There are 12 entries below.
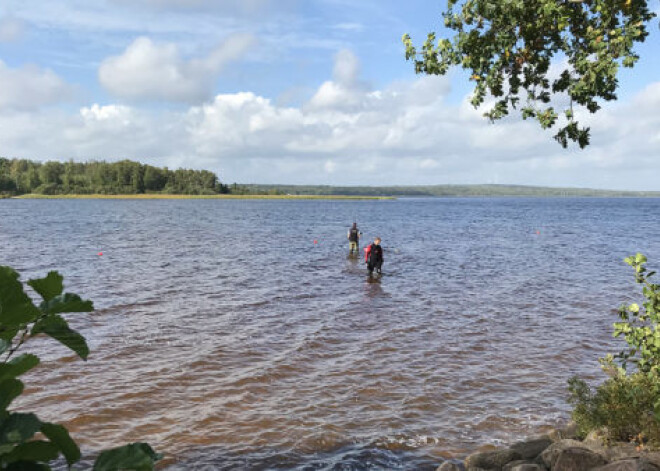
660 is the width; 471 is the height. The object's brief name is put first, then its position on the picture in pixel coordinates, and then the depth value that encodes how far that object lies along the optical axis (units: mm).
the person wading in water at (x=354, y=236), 38938
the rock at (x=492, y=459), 8753
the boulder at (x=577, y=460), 7641
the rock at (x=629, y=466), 7098
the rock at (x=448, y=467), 8461
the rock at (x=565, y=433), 9972
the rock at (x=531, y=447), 9062
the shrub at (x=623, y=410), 8578
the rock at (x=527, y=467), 7918
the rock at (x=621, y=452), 8023
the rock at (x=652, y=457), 7377
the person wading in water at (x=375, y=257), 29438
